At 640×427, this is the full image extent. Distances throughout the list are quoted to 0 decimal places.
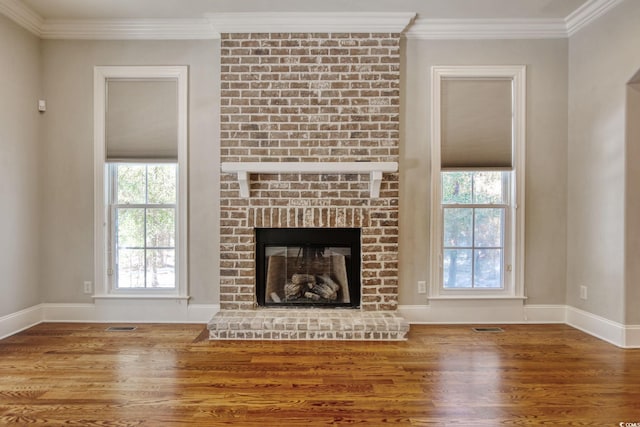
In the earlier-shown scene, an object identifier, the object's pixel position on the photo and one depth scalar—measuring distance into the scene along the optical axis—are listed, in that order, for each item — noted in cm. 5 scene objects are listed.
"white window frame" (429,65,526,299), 352
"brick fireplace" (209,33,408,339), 343
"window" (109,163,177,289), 362
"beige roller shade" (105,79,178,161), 355
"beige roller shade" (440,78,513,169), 353
